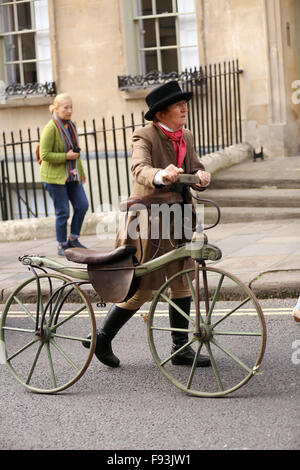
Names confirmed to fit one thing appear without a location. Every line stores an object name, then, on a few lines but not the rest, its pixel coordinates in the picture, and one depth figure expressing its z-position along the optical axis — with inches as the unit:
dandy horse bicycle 385.2
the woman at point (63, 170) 719.4
